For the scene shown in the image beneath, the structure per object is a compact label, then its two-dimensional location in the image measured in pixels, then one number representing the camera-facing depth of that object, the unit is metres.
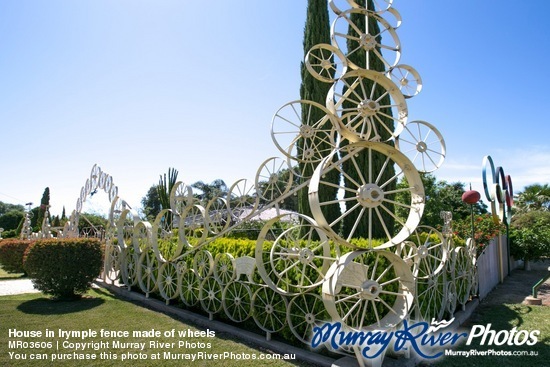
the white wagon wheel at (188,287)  6.57
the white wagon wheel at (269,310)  5.04
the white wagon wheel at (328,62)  5.34
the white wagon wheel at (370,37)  5.41
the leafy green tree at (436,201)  22.19
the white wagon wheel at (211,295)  6.04
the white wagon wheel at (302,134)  5.71
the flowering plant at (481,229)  10.31
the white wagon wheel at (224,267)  5.88
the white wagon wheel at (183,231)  6.68
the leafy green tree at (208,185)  50.53
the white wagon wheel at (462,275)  6.73
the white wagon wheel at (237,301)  5.55
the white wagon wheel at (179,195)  7.14
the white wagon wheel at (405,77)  5.72
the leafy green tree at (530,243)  13.57
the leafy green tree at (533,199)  24.26
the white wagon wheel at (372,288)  3.79
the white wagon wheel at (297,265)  4.45
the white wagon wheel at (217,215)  6.93
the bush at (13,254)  13.45
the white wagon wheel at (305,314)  4.64
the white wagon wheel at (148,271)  7.80
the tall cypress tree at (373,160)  9.65
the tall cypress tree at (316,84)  10.61
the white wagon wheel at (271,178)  7.50
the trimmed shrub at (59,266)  8.04
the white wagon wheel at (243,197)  7.55
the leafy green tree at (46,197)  31.03
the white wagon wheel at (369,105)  4.62
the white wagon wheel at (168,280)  7.17
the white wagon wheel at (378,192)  3.88
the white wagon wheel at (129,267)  8.57
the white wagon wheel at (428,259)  4.87
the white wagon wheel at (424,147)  5.30
